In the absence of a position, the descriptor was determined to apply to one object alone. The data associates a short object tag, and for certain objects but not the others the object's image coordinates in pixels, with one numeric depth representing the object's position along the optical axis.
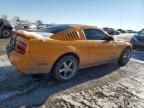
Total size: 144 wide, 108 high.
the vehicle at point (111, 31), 19.02
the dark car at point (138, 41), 5.66
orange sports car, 2.32
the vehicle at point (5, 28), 7.33
